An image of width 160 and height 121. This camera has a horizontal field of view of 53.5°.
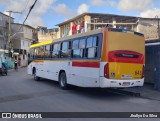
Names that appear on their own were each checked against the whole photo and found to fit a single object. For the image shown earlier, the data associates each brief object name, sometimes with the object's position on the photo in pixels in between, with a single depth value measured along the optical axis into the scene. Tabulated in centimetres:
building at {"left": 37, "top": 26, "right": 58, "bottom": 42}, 4219
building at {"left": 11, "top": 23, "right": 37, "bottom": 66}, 3558
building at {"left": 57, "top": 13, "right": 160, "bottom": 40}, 2183
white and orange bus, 683
